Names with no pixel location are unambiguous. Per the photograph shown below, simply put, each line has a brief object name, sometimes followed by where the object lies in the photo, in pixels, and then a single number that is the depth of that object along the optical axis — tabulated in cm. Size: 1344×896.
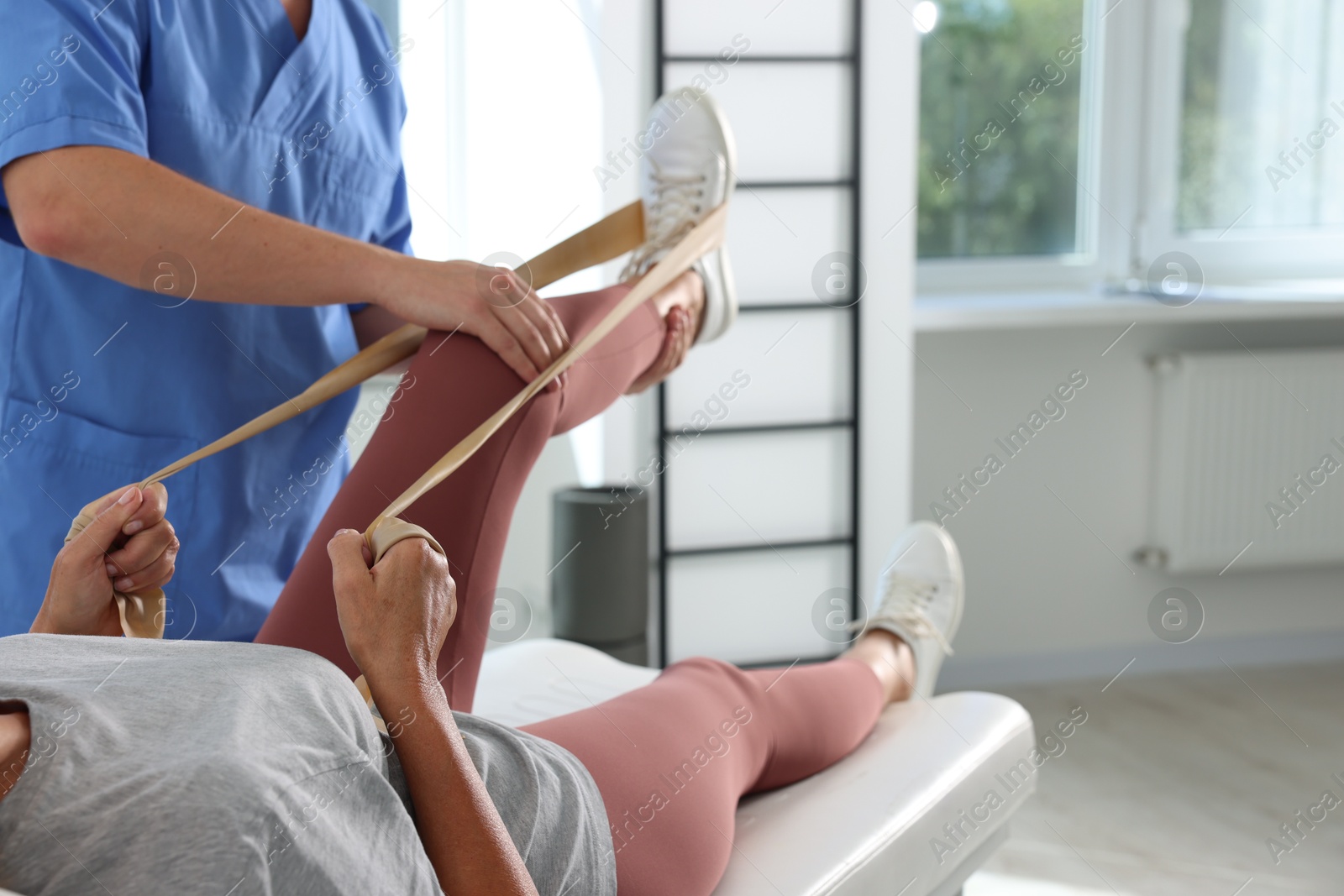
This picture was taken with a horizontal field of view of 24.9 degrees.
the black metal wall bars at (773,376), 595
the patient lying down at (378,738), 223
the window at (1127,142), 635
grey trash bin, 575
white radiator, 632
